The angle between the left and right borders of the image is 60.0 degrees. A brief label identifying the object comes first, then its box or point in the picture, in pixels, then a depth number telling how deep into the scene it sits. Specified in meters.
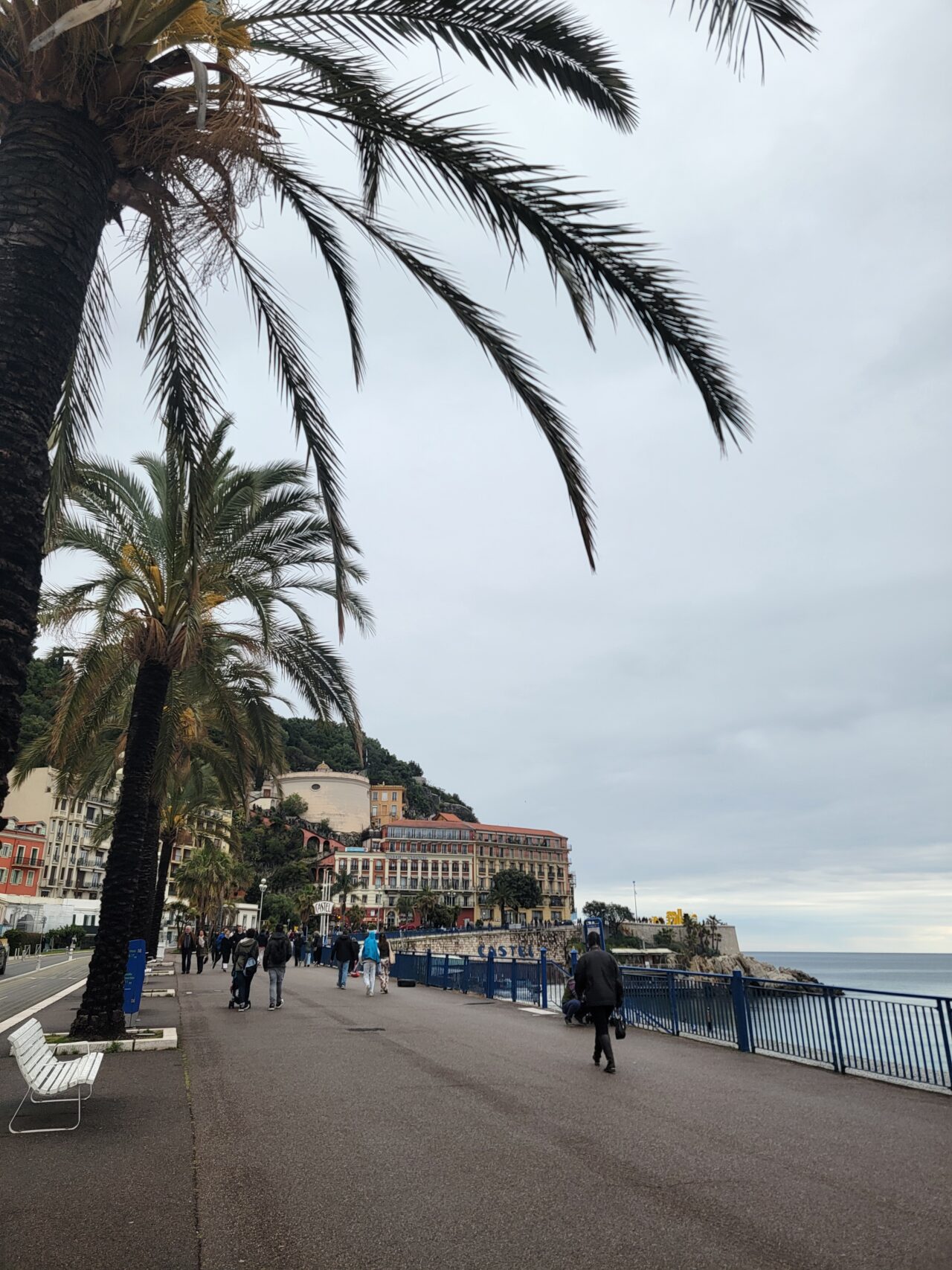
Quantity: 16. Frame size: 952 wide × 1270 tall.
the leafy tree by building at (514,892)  122.56
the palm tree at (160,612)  11.41
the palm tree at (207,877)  54.56
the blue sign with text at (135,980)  12.63
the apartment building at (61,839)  76.81
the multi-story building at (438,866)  121.19
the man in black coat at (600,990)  9.20
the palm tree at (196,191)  4.04
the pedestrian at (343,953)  22.33
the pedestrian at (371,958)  19.33
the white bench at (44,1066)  5.81
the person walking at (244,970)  15.98
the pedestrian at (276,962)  16.55
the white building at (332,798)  136.62
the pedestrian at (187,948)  29.14
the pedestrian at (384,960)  20.56
